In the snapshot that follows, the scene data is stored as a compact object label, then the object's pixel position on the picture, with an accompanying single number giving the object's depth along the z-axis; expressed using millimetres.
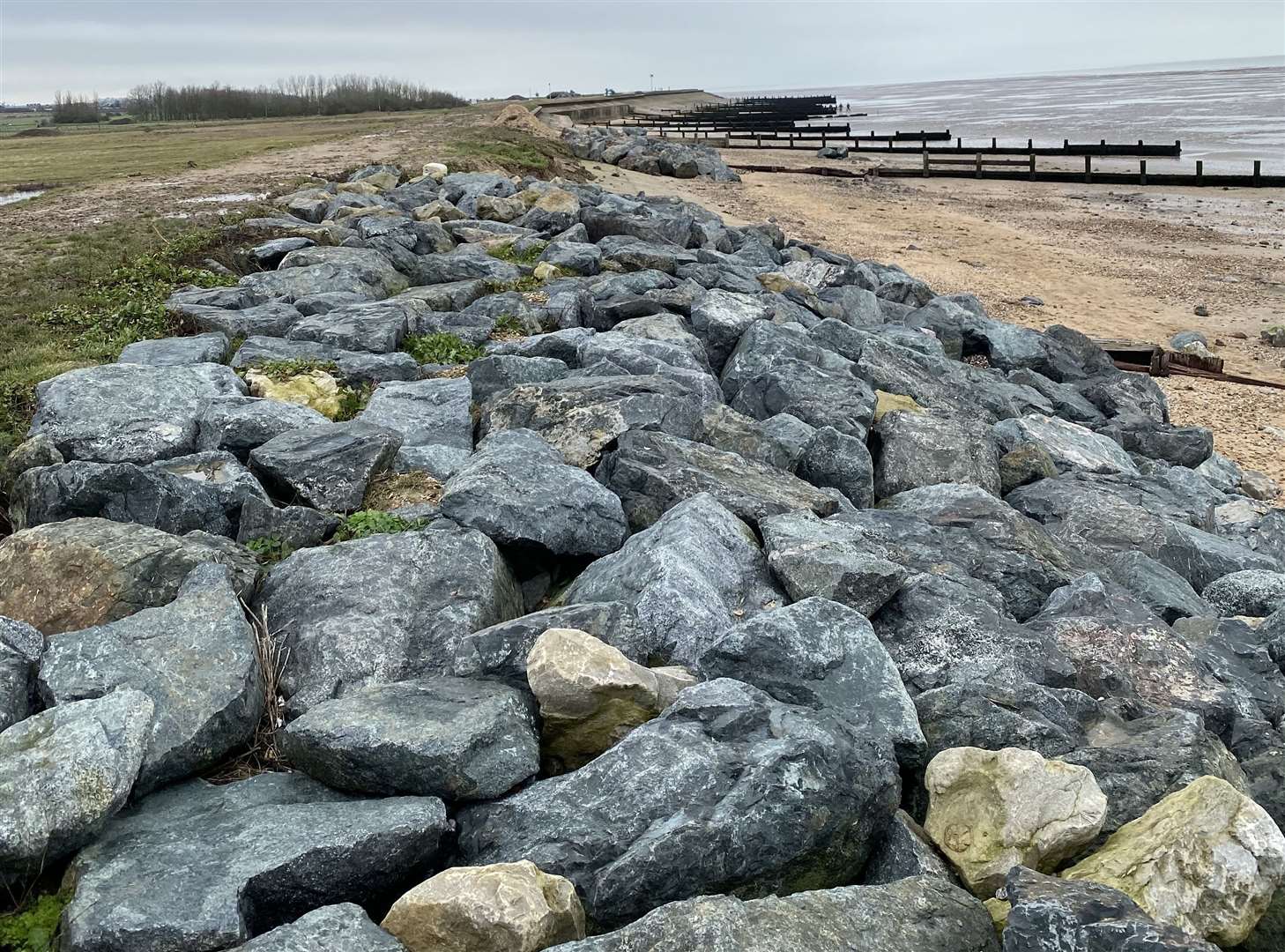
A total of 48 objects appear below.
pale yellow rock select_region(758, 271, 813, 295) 12156
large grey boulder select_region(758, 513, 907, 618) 4637
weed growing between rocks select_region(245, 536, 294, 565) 5160
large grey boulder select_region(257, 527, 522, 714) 4363
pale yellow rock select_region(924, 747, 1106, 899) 3192
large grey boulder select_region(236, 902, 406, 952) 2740
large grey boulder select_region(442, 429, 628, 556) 5168
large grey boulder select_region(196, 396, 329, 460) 6242
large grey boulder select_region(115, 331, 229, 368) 7594
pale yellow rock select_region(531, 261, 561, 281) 11133
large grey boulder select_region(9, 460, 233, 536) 5246
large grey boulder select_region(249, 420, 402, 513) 5668
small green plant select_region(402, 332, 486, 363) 8547
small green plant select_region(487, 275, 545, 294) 10797
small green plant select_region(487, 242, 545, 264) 12289
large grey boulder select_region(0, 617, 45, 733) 3574
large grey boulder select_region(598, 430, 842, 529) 5656
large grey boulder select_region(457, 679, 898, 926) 3102
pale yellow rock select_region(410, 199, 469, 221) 14562
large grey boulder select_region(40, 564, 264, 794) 3582
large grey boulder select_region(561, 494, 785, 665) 4379
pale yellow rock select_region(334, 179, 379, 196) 17375
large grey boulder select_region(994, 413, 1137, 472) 8445
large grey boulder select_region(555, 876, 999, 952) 2617
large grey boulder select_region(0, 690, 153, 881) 3053
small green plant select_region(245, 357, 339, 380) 7445
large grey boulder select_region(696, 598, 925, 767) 3877
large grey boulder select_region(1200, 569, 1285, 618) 5945
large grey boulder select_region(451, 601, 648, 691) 4074
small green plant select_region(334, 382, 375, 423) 7227
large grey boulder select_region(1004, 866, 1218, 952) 2455
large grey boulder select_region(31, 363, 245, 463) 6082
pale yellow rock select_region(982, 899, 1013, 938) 2947
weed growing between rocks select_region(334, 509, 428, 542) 5387
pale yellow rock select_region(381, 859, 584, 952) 2773
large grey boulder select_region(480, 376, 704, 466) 6281
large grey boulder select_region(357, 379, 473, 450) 6754
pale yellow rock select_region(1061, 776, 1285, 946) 2889
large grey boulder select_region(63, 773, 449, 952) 2893
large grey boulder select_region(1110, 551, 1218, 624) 5645
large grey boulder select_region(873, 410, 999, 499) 7230
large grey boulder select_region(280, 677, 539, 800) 3438
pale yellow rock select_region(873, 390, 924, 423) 8414
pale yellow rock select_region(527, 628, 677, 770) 3688
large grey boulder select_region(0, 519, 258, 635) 4297
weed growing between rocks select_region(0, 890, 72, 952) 2990
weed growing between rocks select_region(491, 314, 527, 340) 9234
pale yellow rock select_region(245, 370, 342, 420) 7160
